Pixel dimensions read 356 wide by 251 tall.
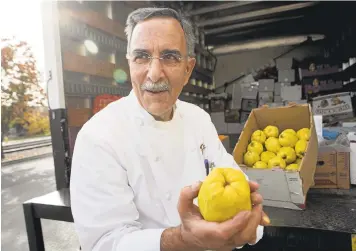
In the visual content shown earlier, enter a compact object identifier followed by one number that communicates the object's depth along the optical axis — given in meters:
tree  10.16
